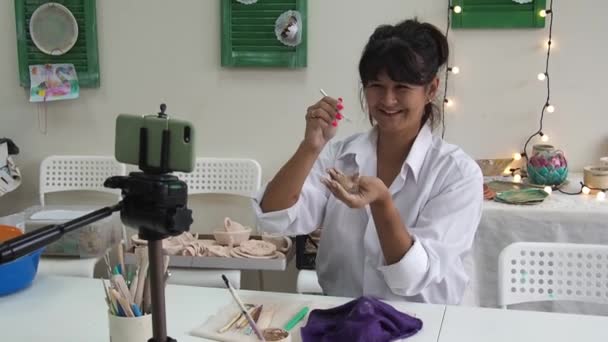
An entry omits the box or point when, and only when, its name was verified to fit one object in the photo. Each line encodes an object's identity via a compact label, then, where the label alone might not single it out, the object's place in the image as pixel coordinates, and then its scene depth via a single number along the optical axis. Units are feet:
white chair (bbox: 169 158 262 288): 9.46
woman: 4.88
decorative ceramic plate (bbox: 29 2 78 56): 9.86
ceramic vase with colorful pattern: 8.14
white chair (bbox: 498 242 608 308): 5.51
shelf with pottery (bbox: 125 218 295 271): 7.94
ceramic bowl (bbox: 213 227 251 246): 8.50
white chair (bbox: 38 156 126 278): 9.84
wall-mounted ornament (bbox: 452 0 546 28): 8.67
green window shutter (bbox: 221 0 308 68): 9.32
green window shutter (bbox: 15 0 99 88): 9.86
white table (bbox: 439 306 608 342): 4.35
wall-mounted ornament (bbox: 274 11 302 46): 9.24
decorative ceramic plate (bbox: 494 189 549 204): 7.72
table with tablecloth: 7.47
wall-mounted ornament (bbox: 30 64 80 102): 9.98
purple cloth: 4.17
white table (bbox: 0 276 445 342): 4.43
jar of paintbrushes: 3.90
